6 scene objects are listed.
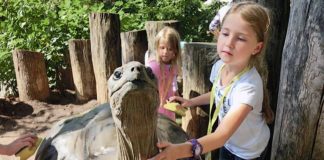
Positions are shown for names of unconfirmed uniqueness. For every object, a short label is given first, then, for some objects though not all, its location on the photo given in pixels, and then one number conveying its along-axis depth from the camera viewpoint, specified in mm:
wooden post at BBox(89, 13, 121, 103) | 3652
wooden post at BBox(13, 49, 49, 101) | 4547
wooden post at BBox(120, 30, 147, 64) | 3512
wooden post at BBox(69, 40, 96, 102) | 4422
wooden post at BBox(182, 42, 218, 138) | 2562
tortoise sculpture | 1415
